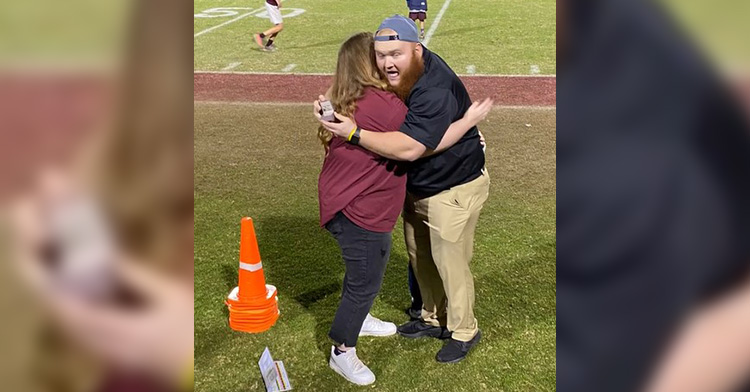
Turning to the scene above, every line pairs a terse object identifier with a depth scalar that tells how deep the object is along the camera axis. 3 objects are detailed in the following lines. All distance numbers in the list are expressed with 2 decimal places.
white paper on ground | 4.00
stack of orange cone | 4.65
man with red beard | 3.39
